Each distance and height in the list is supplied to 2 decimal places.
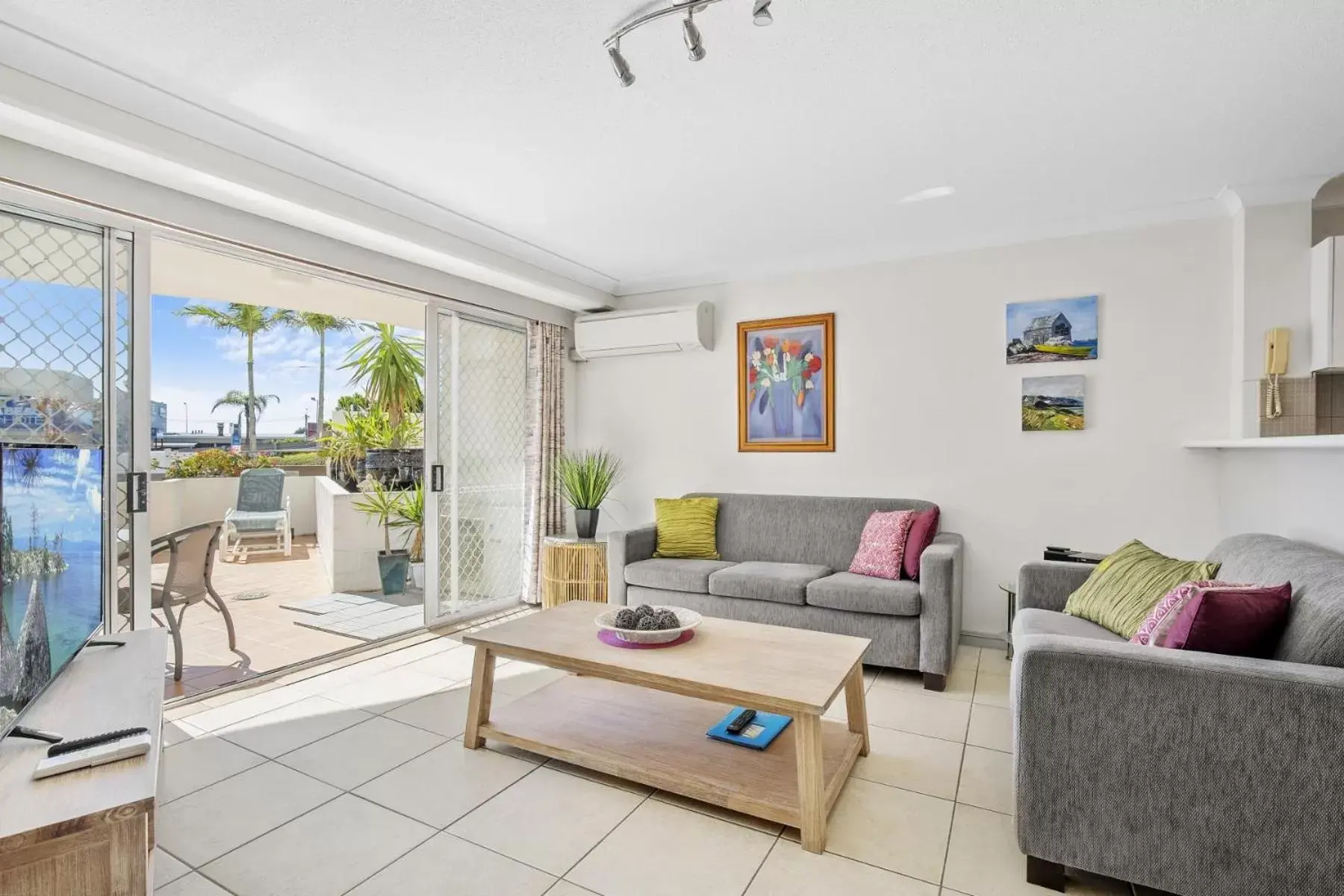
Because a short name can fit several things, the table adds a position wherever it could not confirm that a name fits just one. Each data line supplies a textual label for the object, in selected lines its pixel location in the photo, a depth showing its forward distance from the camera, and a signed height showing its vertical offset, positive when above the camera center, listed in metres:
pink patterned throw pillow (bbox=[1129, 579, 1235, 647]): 2.07 -0.56
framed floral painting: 4.65 +0.42
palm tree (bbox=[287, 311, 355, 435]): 10.59 +1.85
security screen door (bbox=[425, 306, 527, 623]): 4.54 -0.15
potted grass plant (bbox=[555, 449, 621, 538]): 5.04 -0.36
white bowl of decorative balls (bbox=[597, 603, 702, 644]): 2.57 -0.74
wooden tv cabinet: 1.19 -0.71
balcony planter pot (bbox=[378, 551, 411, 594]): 5.67 -1.12
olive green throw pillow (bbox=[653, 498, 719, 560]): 4.57 -0.61
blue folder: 2.51 -1.15
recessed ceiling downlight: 3.47 +1.33
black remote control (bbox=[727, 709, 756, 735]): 2.59 -1.13
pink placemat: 2.61 -0.81
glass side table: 3.74 -0.90
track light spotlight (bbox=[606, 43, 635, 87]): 2.14 +1.23
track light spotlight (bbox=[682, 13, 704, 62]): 1.96 +1.22
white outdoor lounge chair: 7.04 -0.77
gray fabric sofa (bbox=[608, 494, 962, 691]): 3.45 -0.82
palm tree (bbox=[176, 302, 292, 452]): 9.73 +1.83
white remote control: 1.34 -0.67
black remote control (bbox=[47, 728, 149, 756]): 1.41 -0.67
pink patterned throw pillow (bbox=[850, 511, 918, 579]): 3.82 -0.61
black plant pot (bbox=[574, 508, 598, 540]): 5.03 -0.62
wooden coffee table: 2.12 -1.16
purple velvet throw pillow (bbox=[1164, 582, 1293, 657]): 1.85 -0.50
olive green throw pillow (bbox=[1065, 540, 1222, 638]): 2.51 -0.57
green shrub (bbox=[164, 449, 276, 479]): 8.18 -0.33
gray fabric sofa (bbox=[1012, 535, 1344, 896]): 1.58 -0.81
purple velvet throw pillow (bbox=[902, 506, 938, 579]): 3.78 -0.56
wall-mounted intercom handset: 3.31 +0.41
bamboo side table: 4.80 -0.96
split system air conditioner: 4.93 +0.86
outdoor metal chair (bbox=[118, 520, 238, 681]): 3.44 -0.72
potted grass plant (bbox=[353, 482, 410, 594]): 5.68 -0.86
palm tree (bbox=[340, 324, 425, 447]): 7.09 +0.76
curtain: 5.15 +0.00
